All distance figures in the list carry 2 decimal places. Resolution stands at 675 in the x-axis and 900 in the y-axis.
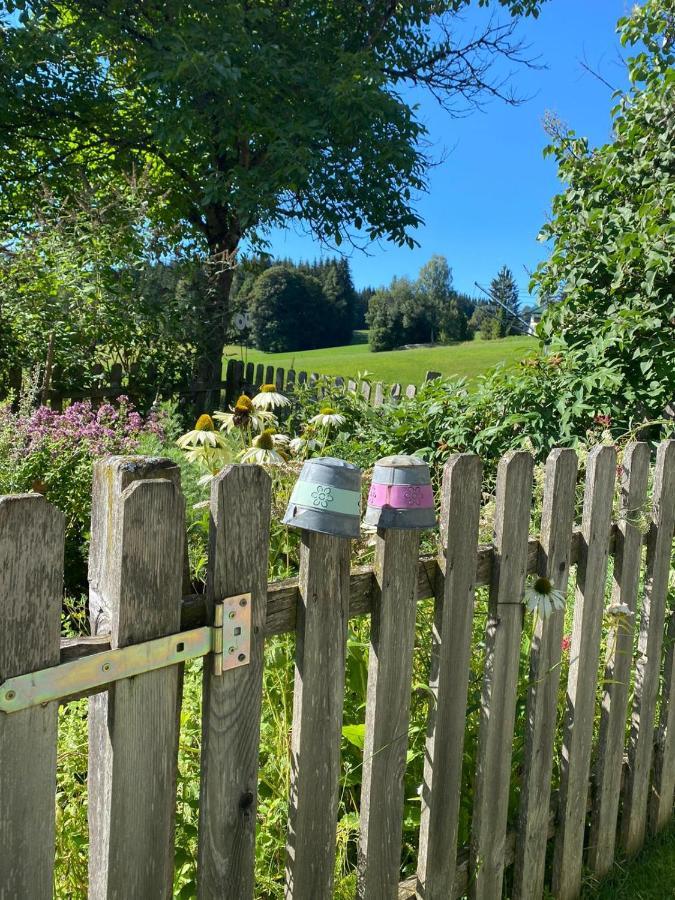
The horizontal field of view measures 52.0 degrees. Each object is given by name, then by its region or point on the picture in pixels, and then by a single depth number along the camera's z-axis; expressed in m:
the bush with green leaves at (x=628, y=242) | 4.65
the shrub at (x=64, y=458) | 4.31
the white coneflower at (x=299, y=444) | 2.91
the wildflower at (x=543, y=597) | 1.70
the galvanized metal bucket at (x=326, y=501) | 1.17
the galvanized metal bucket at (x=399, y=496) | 1.30
